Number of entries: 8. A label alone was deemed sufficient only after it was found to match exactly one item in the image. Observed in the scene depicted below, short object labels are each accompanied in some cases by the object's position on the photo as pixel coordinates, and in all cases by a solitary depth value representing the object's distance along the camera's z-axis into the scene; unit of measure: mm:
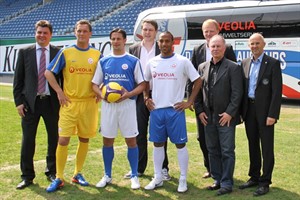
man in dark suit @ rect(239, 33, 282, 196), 4652
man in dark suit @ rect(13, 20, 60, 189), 5035
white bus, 13141
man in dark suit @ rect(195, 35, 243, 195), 4711
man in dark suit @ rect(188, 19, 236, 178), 5156
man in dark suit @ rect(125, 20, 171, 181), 5453
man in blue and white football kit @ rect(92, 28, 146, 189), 4852
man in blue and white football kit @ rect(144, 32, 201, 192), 4797
